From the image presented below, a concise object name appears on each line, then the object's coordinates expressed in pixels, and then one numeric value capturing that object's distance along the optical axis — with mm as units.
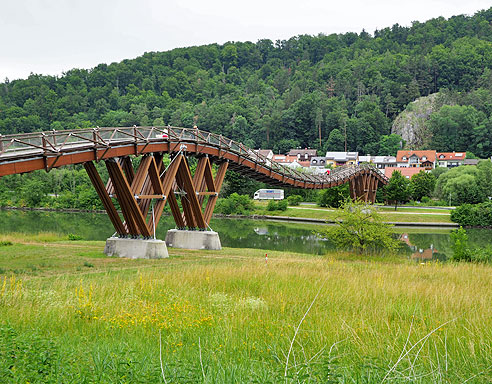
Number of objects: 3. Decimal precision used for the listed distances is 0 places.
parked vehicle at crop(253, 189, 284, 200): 89875
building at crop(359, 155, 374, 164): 135625
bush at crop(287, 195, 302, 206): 86000
